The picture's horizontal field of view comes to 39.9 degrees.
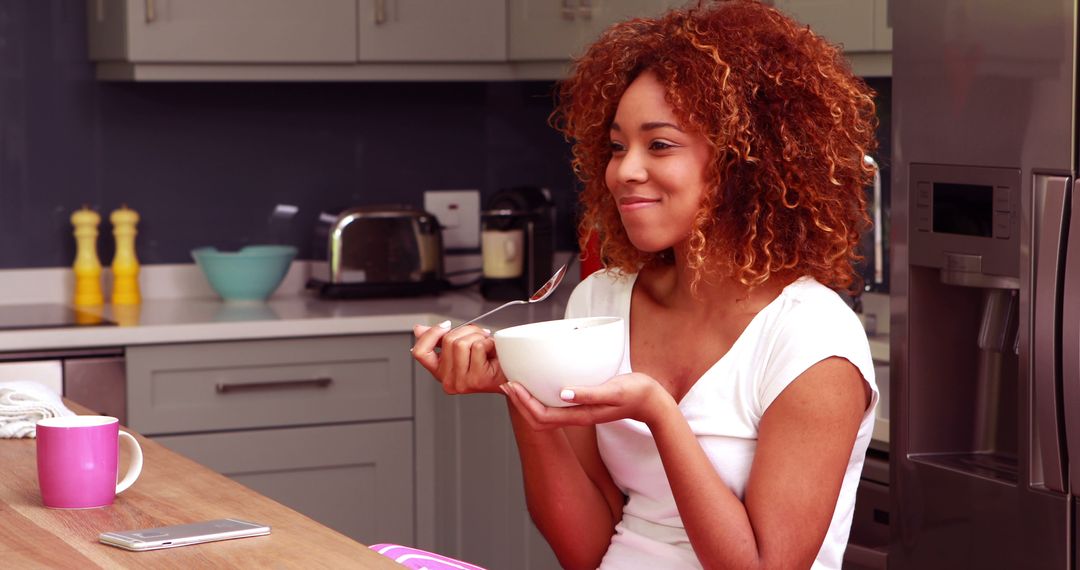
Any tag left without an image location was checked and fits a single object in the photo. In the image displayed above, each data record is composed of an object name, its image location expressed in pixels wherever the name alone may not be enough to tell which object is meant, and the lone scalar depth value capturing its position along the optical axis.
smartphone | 1.29
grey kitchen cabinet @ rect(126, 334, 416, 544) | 3.04
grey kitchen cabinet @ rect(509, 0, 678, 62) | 3.04
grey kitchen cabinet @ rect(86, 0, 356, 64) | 3.22
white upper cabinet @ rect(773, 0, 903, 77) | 2.42
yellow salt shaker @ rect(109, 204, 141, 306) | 3.47
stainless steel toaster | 3.51
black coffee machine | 3.40
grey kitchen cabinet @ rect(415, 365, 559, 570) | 2.98
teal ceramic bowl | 3.43
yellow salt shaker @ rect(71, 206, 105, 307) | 3.44
